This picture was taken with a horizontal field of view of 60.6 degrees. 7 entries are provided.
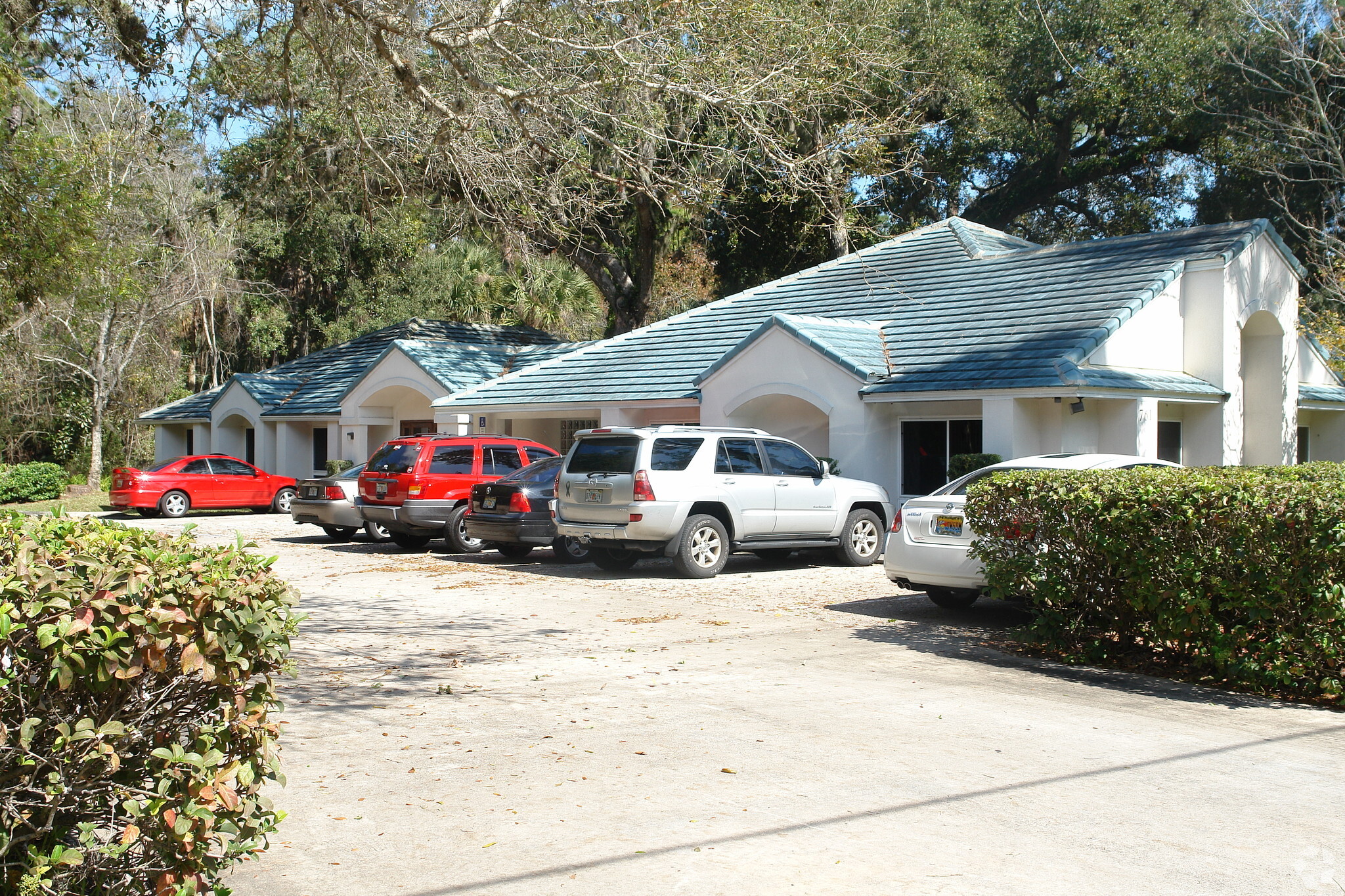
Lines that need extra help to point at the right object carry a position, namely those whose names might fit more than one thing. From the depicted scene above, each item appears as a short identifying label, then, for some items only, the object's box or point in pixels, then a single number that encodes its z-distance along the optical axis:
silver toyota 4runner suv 14.62
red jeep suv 18.14
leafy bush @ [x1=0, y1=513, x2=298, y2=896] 3.52
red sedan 27.44
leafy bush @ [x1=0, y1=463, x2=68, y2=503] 35.16
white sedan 11.00
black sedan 16.47
